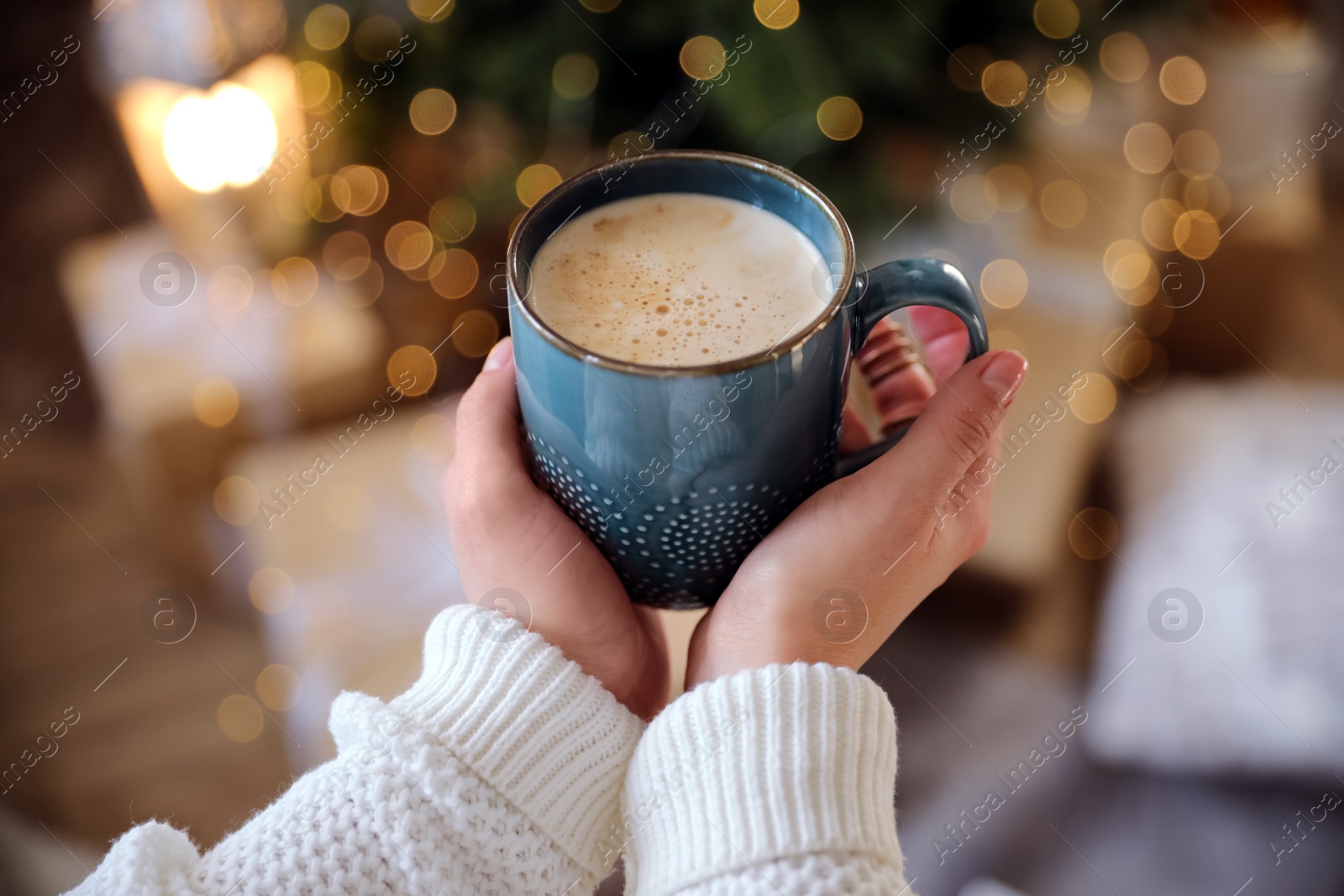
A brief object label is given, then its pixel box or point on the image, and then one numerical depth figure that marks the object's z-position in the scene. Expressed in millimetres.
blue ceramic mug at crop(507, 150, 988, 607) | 521
